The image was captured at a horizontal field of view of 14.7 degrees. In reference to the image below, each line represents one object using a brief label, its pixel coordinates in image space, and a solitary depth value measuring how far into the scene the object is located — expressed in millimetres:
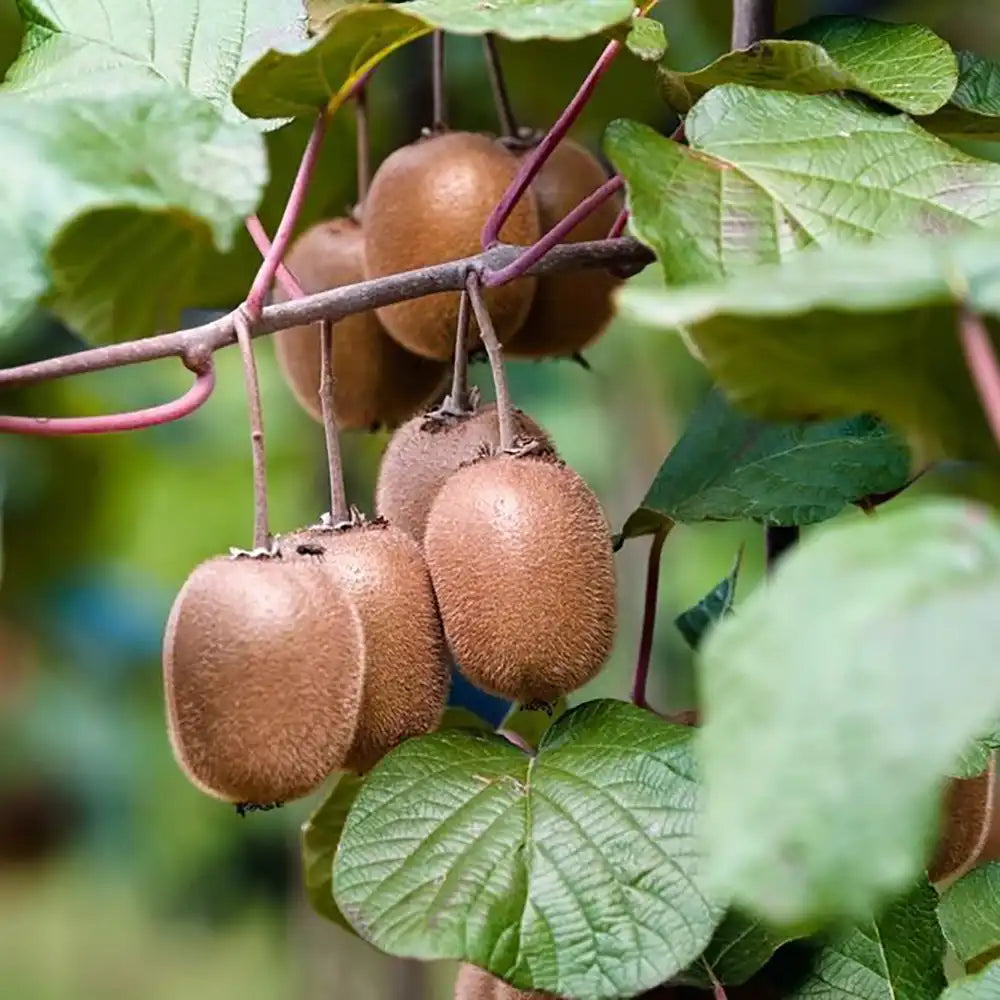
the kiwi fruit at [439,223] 1073
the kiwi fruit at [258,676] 962
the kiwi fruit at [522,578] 991
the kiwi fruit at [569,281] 1097
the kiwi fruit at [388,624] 997
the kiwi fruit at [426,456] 1039
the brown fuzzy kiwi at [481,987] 1016
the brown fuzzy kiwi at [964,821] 1047
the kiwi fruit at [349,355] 1118
